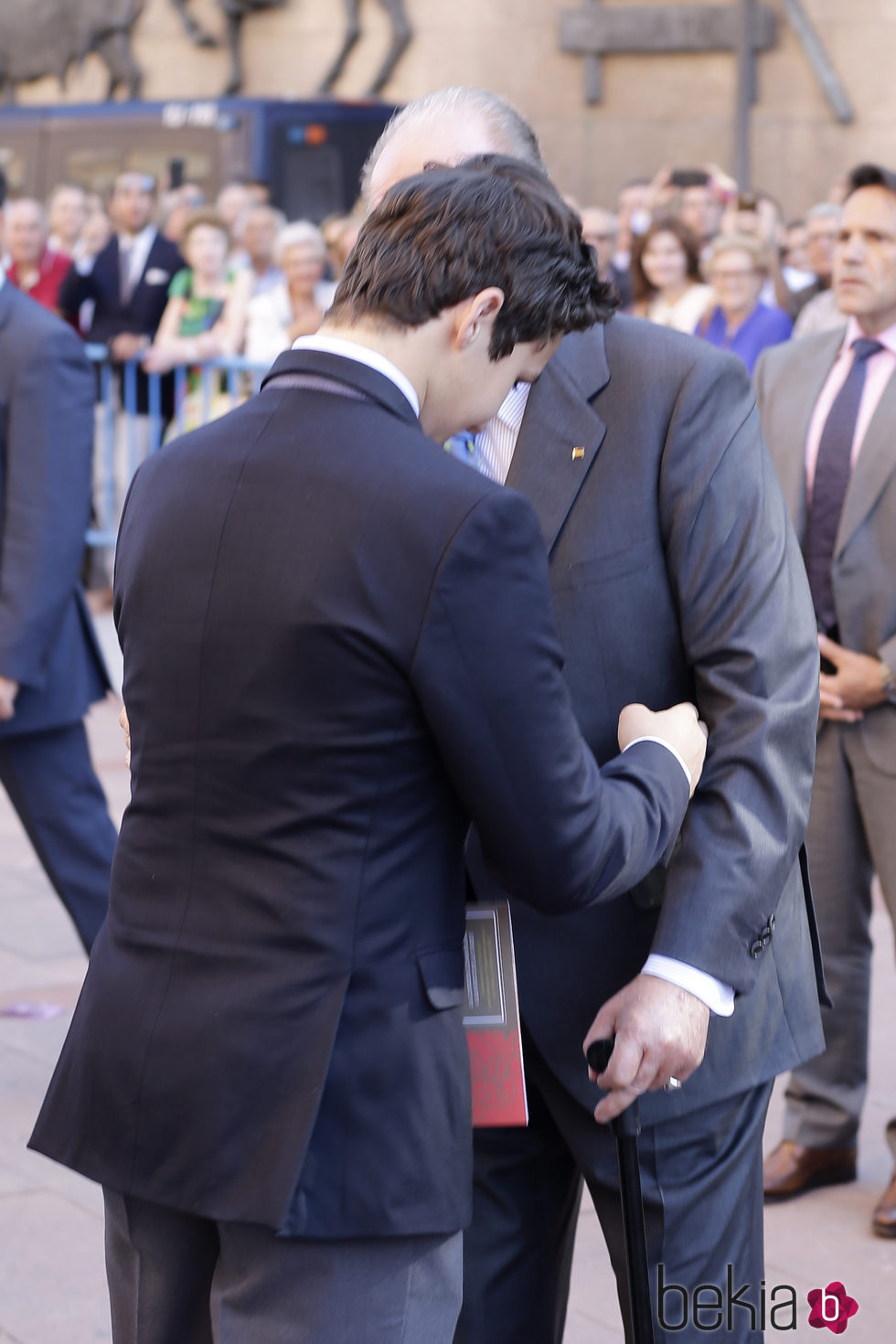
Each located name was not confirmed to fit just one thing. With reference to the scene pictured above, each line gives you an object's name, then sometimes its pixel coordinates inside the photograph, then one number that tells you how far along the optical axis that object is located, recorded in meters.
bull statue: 23.27
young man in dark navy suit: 1.68
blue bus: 14.43
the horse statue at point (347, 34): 20.75
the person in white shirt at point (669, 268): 8.60
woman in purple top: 7.84
